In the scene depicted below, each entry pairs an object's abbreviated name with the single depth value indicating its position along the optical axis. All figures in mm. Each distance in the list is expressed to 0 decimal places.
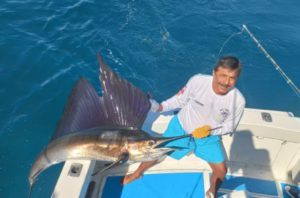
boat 3271
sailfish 2538
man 2607
